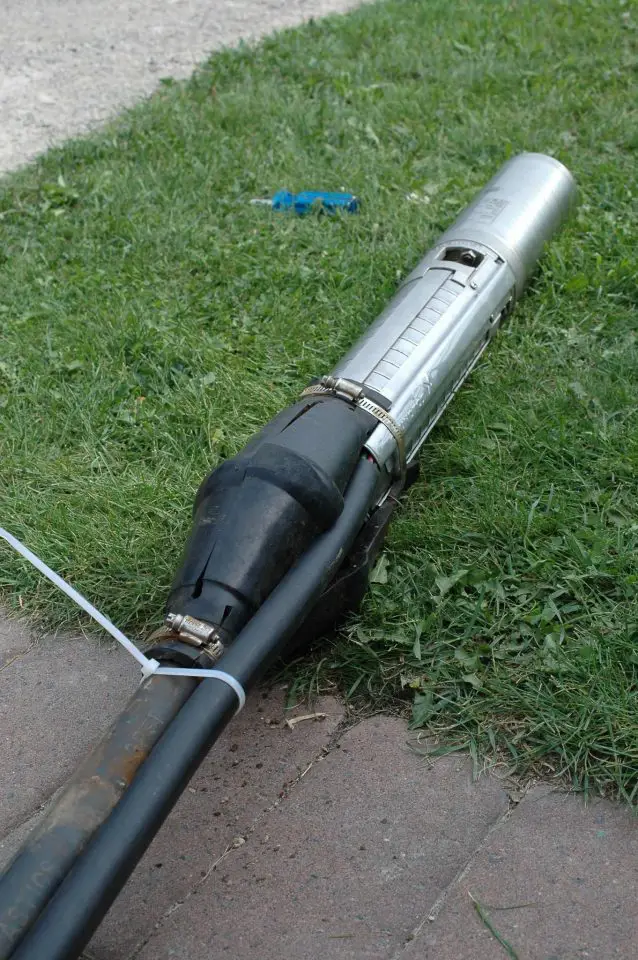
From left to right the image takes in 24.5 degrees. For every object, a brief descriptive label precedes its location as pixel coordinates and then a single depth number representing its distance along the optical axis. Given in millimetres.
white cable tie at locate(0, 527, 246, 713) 907
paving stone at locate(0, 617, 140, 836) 1001
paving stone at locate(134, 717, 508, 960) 898
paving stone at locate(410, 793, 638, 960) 883
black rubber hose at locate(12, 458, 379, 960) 799
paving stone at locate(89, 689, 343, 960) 915
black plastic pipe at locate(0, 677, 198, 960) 815
